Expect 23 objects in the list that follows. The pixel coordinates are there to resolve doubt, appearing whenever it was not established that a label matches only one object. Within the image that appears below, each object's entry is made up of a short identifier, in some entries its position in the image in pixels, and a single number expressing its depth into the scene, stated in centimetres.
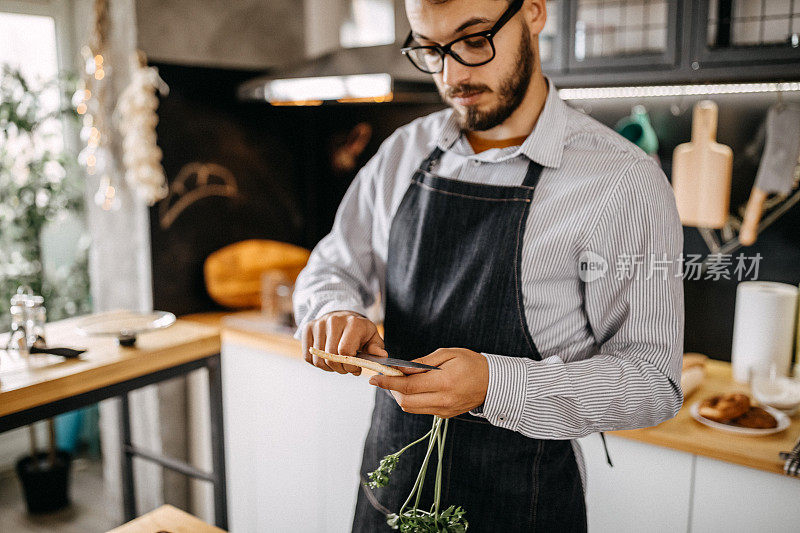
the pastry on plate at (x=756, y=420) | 150
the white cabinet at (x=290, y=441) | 203
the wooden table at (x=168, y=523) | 133
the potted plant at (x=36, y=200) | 251
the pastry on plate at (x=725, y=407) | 153
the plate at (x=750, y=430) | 147
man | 97
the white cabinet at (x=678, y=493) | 141
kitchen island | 144
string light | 225
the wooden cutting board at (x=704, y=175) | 192
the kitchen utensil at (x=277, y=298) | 228
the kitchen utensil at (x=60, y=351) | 141
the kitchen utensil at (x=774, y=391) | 161
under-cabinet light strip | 179
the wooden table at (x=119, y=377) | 126
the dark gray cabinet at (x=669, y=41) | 159
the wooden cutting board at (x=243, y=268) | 251
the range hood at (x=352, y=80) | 190
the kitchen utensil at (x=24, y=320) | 139
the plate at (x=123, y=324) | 155
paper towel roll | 174
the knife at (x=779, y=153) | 183
